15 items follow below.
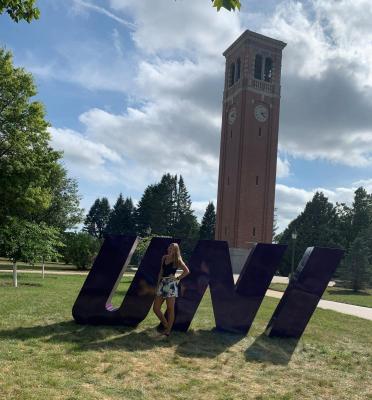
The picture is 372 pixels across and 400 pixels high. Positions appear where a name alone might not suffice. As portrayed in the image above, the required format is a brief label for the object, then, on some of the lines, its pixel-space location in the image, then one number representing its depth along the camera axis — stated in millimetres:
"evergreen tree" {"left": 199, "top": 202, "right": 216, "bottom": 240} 77556
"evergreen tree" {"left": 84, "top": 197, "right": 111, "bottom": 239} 99938
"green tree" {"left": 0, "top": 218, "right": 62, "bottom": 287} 18141
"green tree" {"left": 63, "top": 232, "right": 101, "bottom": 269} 36281
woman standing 7699
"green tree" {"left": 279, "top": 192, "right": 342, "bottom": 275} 58750
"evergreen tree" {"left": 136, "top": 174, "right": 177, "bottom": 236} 77188
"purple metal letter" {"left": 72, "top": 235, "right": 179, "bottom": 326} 8039
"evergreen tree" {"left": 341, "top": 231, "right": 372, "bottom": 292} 29250
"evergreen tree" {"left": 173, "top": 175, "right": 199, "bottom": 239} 76188
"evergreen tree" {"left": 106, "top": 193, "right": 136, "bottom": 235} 84062
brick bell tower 44562
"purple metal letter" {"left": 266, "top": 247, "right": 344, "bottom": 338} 8477
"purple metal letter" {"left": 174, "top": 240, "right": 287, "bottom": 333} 8422
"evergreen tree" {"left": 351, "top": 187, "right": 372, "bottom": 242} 63219
